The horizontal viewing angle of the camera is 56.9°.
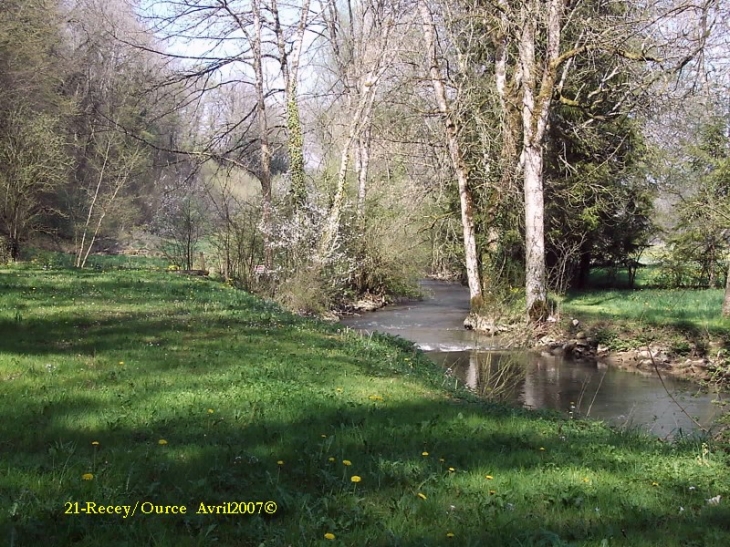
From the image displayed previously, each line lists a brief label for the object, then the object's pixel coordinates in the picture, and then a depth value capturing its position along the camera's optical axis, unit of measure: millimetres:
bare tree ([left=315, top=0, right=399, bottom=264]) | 21406
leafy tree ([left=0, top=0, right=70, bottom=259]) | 21844
